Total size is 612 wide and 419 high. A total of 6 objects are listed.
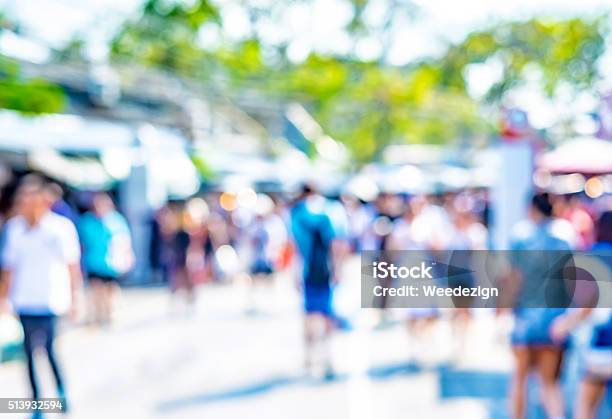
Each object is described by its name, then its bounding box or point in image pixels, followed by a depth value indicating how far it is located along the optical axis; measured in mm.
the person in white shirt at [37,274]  12844
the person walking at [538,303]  10531
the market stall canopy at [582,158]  29172
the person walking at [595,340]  9953
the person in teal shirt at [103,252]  22266
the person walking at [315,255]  16250
